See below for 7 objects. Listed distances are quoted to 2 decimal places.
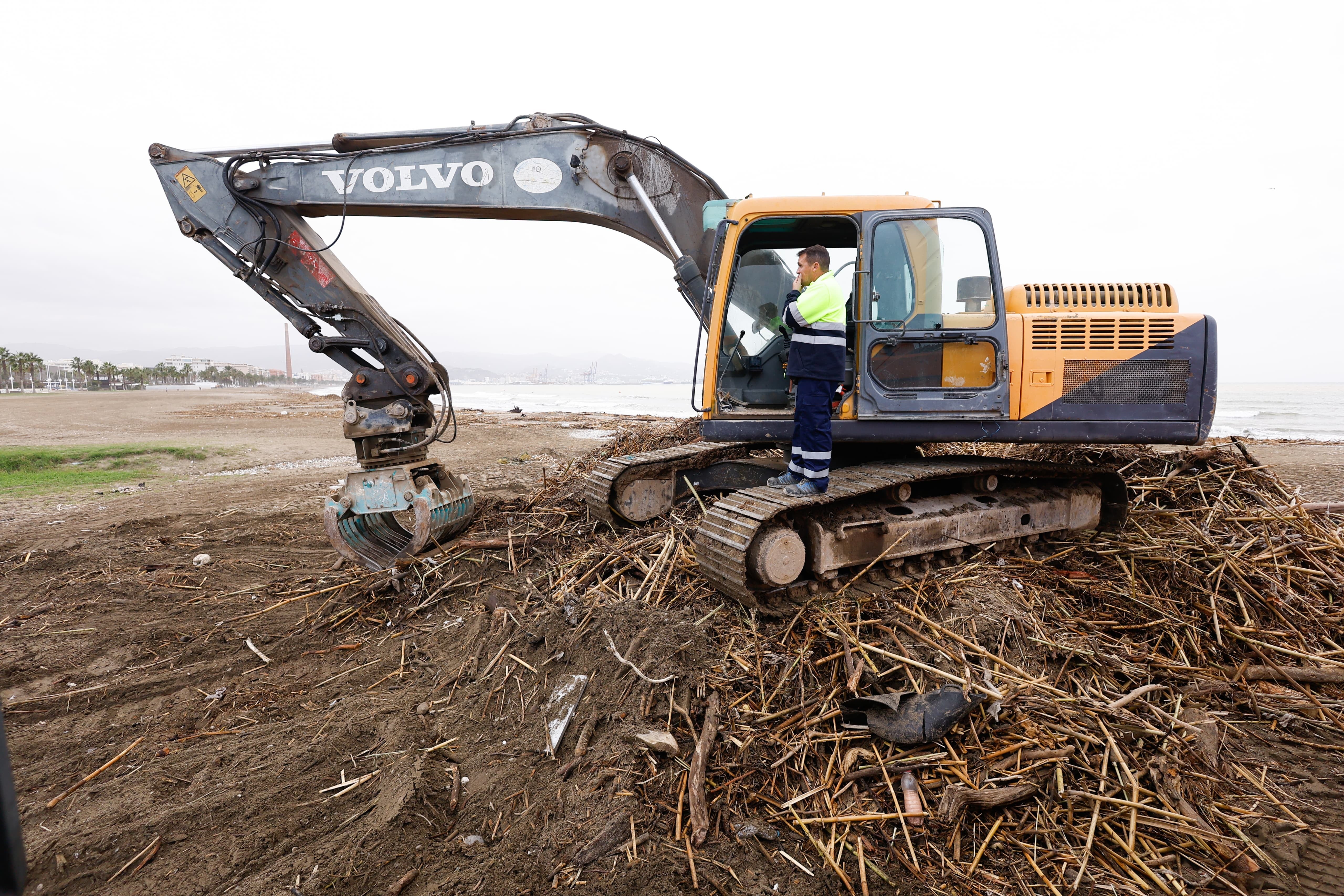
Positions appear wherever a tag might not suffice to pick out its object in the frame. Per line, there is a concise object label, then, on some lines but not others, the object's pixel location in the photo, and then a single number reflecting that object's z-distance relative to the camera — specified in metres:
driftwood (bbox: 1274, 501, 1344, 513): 5.14
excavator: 4.10
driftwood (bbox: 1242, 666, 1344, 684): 3.59
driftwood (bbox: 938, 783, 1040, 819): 2.61
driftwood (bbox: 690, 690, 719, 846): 2.53
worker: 3.87
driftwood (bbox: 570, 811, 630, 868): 2.42
